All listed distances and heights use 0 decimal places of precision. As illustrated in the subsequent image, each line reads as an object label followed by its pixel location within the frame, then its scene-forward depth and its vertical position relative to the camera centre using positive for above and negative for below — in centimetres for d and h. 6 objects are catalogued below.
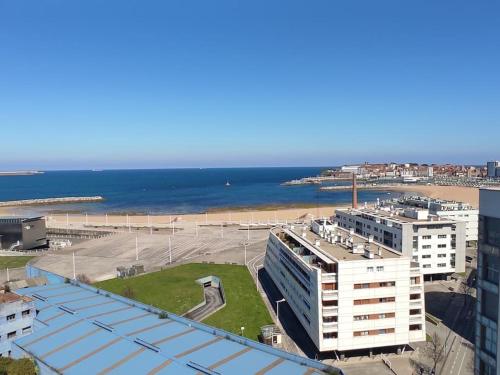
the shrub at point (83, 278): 7175 -2001
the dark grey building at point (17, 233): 10244 -1603
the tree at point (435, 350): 4212 -2181
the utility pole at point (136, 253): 8986 -2008
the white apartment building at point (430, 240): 6956 -1424
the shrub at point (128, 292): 6209 -1976
